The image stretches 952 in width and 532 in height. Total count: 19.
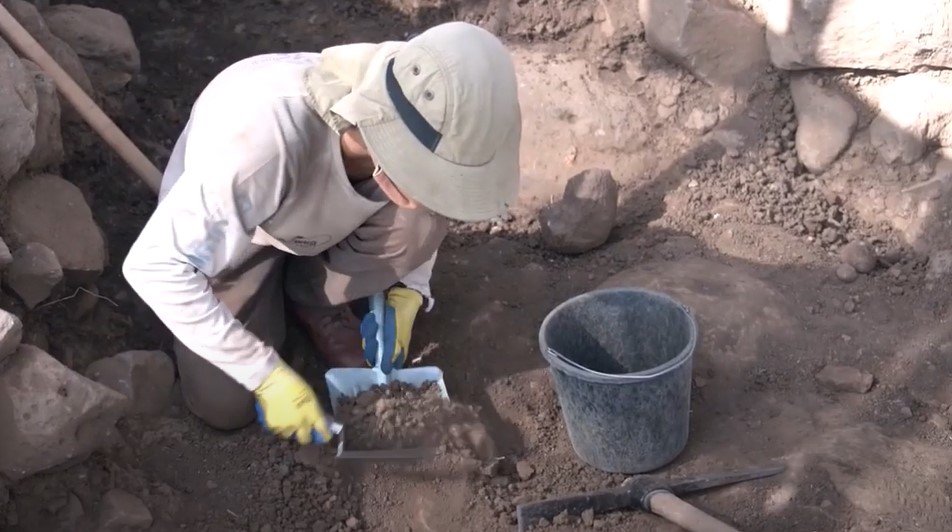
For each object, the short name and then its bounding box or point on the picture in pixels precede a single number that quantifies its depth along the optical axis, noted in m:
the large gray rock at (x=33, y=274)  2.47
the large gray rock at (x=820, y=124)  3.47
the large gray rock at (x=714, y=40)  3.67
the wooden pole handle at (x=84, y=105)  2.87
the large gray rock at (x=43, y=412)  2.21
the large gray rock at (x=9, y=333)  2.17
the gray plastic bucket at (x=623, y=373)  2.45
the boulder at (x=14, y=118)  2.60
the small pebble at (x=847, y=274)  3.17
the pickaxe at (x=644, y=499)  2.39
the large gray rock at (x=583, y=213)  3.32
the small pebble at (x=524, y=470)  2.69
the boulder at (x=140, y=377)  2.62
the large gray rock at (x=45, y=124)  2.78
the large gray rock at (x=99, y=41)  3.34
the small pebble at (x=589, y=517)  2.46
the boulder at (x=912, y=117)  3.26
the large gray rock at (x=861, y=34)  3.16
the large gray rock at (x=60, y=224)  2.66
